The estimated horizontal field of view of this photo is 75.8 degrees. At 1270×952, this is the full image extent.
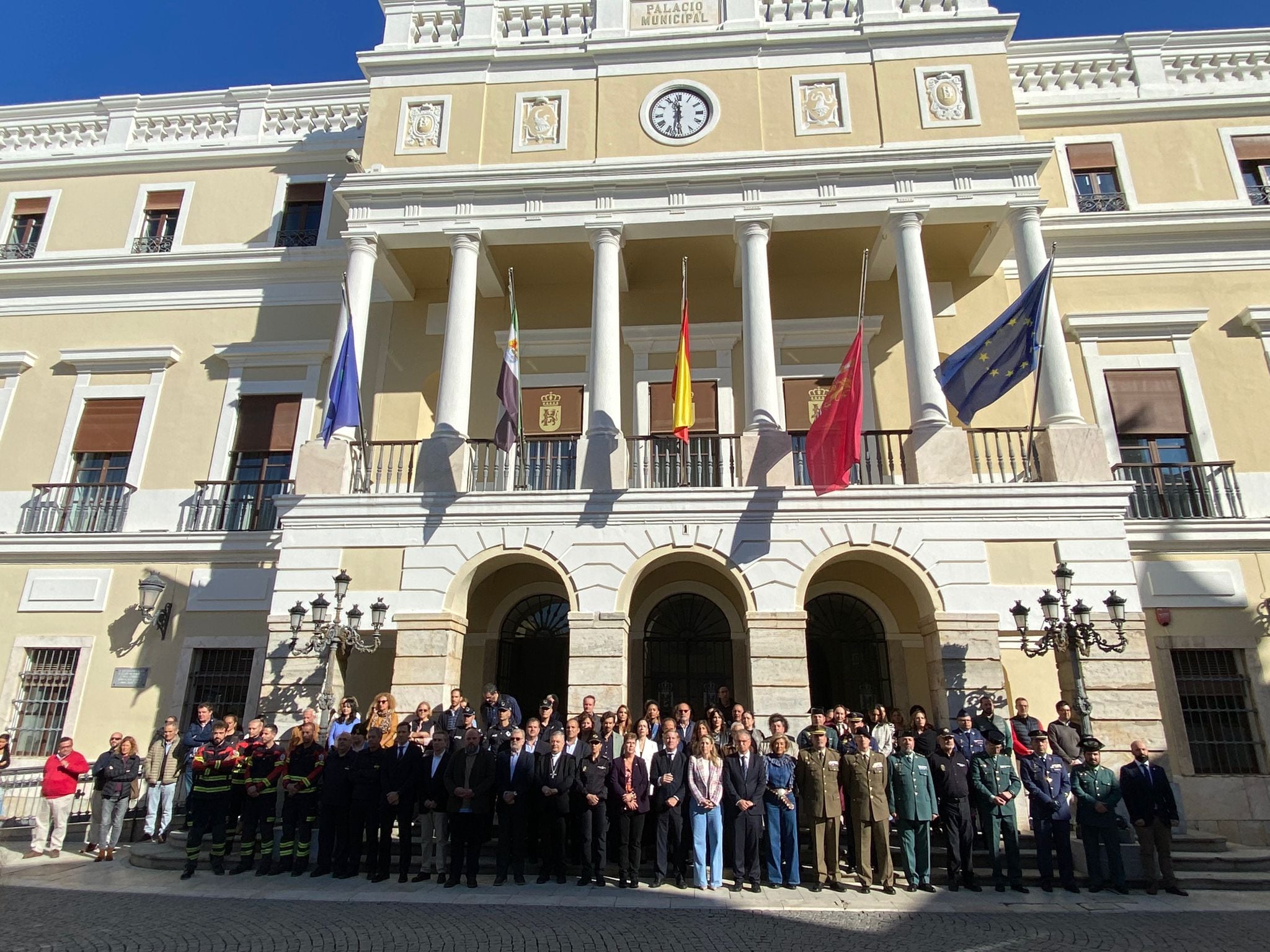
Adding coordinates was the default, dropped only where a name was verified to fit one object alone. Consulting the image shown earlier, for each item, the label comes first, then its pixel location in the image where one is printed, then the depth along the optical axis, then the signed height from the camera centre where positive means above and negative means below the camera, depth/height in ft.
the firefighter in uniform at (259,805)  28.07 -1.32
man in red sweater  33.17 -1.13
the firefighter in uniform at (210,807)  28.07 -1.37
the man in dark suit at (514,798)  26.40 -0.98
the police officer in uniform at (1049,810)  26.23 -1.27
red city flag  36.91 +14.57
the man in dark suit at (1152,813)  26.16 -1.35
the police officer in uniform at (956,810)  26.08 -1.28
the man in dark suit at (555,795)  26.50 -0.88
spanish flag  39.52 +17.22
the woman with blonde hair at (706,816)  25.57 -1.45
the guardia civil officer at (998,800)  26.12 -0.96
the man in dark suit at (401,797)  26.78 -0.98
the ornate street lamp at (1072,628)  33.50 +5.49
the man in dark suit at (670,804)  25.99 -1.13
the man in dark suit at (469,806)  26.02 -1.21
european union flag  36.81 +17.76
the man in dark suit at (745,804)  25.77 -1.11
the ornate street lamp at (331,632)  36.99 +5.74
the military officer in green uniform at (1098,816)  26.02 -1.41
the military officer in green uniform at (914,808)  25.71 -1.19
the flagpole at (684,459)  41.75 +15.08
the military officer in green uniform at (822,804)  26.11 -1.10
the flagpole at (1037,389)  36.91 +17.01
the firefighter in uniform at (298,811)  27.99 -1.50
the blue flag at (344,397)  40.84 +17.50
